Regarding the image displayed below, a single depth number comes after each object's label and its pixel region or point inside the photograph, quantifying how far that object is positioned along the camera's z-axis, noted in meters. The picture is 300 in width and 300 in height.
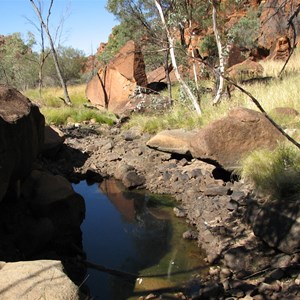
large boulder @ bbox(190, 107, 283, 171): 6.44
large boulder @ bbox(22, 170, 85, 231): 5.52
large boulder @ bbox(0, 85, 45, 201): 4.50
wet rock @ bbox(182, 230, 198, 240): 5.65
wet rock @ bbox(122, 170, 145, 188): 8.28
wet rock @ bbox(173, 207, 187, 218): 6.53
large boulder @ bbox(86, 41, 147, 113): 15.36
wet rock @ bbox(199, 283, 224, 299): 4.07
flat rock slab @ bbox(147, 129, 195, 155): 8.03
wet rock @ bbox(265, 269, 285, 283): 4.07
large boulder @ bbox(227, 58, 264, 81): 14.39
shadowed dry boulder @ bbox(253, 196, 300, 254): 4.35
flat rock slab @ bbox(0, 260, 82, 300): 2.84
